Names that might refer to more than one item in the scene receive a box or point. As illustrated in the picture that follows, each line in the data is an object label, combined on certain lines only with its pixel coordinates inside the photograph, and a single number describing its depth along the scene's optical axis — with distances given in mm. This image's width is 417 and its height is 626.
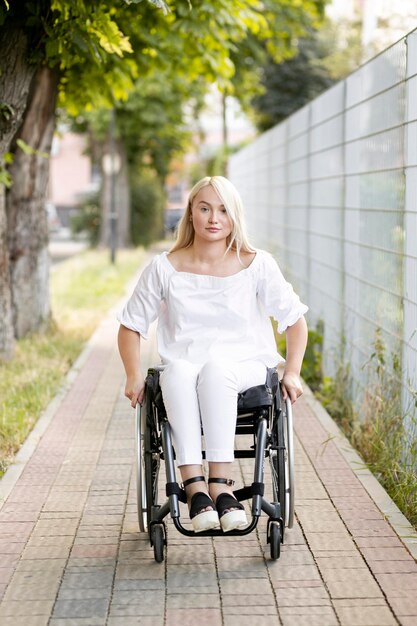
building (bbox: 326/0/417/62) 36881
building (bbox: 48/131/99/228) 89459
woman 5728
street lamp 32388
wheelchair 5713
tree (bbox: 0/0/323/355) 9398
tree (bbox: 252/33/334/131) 56766
